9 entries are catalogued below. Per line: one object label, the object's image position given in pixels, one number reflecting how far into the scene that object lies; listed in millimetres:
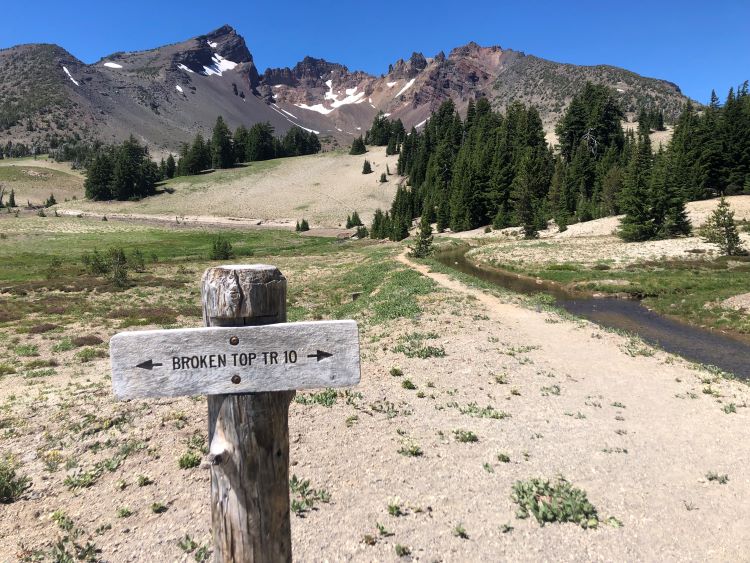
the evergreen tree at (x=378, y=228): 91912
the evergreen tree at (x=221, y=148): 160700
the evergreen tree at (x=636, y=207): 57125
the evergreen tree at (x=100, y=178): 133625
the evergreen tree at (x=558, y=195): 79562
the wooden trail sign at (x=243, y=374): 3012
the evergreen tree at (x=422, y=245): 51375
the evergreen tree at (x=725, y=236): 44031
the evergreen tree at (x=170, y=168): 165500
